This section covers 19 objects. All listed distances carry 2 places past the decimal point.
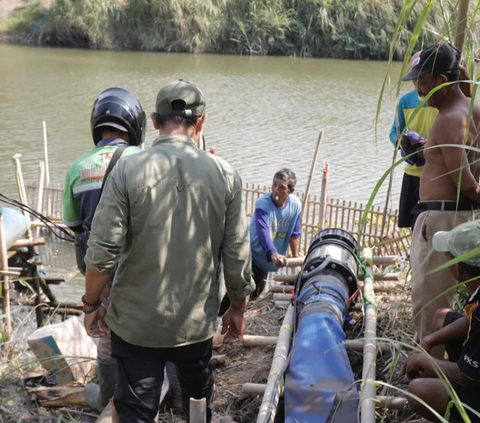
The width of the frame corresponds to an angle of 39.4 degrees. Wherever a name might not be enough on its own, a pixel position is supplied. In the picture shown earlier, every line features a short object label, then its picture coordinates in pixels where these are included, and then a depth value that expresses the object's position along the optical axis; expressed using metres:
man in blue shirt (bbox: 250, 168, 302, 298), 5.76
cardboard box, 4.42
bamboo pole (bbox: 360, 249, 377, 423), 2.99
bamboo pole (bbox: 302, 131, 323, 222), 9.88
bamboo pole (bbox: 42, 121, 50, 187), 11.80
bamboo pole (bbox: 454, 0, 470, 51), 2.48
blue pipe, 3.15
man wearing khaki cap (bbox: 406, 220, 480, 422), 2.69
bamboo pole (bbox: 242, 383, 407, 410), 3.25
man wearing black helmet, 3.27
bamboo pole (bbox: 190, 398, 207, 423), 2.49
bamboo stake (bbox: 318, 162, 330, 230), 8.89
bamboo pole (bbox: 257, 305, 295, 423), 3.07
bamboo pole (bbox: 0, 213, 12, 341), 6.30
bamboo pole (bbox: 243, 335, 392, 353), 3.85
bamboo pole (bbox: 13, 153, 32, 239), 9.21
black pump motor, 4.15
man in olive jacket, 2.71
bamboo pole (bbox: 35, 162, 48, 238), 10.12
